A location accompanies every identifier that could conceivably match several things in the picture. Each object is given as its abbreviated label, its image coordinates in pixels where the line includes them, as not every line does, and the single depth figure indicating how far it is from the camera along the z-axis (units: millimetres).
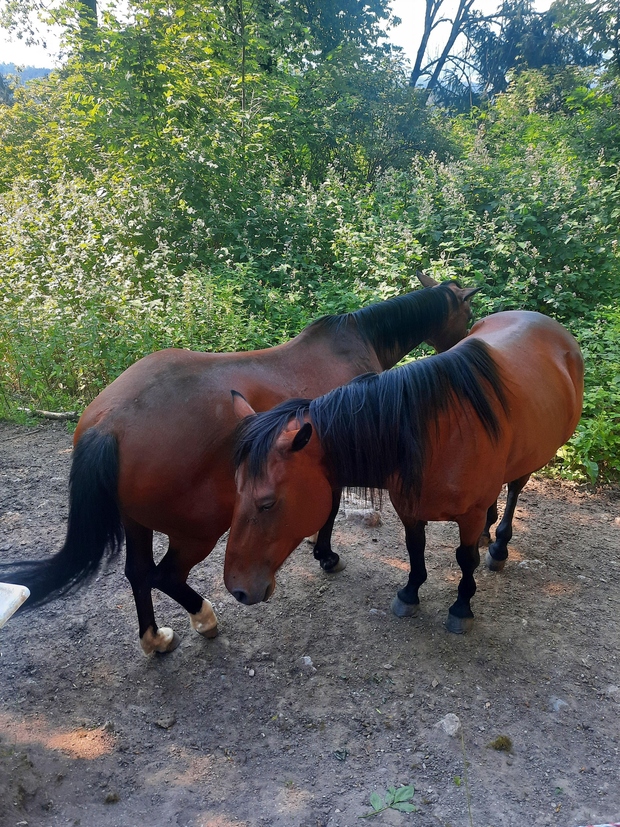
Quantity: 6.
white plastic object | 1633
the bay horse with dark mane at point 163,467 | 2141
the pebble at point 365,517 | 3799
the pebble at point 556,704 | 2270
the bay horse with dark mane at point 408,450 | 1920
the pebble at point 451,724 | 2145
